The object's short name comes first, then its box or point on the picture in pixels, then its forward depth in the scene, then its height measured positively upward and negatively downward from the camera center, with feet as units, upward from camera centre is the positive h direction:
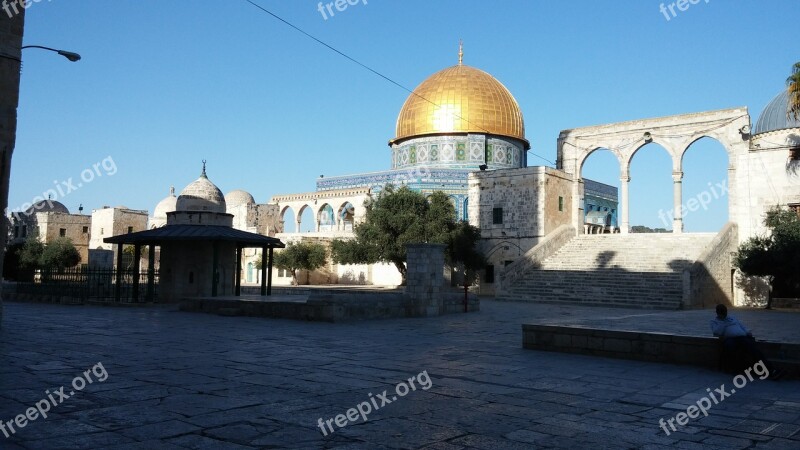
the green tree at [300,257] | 119.34 +2.25
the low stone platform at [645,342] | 26.30 -3.12
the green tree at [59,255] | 131.23 +2.11
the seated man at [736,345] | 24.99 -2.74
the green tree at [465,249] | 97.91 +3.55
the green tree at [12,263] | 131.44 +0.23
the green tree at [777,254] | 66.63 +2.55
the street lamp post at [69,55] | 41.50 +13.82
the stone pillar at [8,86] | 35.06 +9.91
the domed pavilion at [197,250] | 64.28 +1.81
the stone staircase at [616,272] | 72.84 +0.24
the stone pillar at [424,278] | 53.72 -0.58
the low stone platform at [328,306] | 47.67 -3.03
